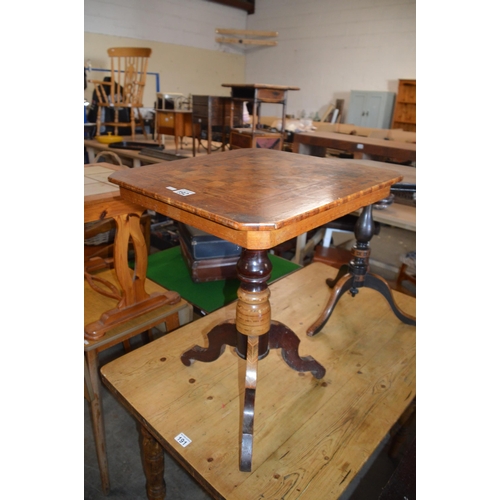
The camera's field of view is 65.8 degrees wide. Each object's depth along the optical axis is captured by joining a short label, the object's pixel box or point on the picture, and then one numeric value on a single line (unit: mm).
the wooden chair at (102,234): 2002
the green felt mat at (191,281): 1703
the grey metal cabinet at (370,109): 6285
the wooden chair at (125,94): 4016
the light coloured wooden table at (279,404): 848
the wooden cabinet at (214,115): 3158
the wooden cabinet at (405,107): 5953
